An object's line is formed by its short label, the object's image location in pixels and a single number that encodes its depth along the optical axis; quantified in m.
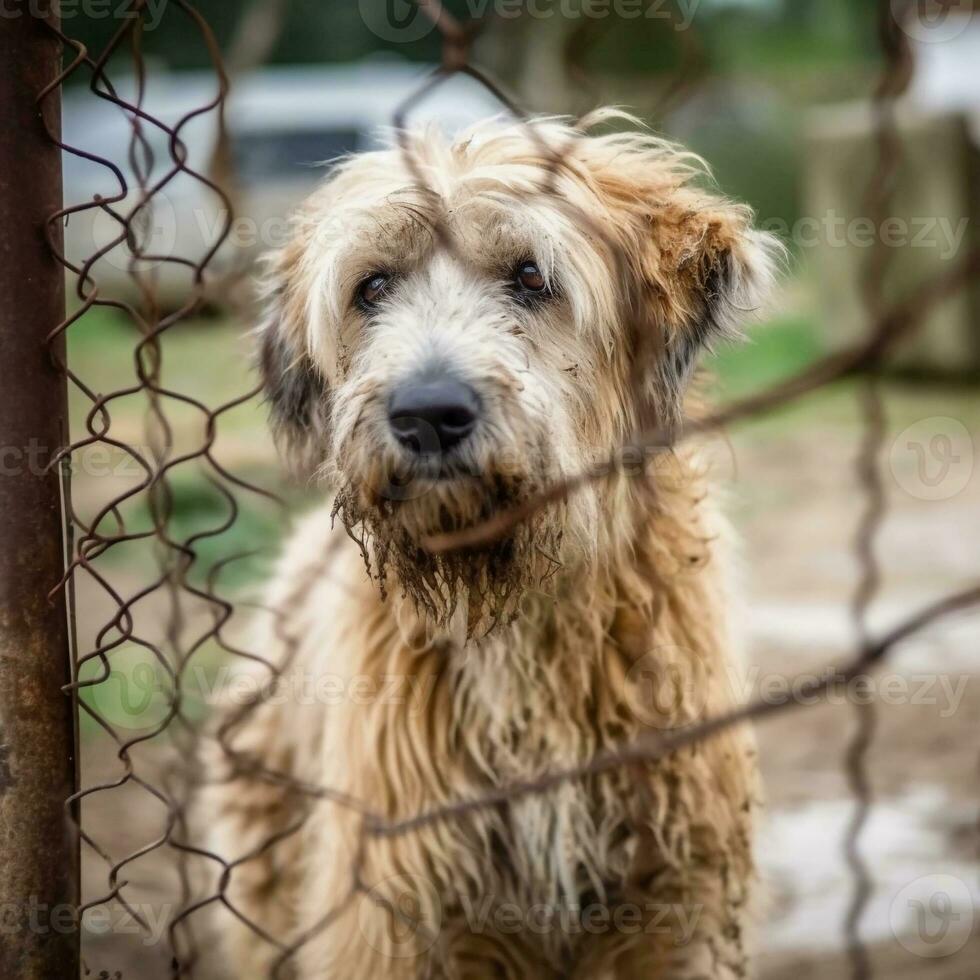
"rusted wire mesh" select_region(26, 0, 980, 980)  1.15
